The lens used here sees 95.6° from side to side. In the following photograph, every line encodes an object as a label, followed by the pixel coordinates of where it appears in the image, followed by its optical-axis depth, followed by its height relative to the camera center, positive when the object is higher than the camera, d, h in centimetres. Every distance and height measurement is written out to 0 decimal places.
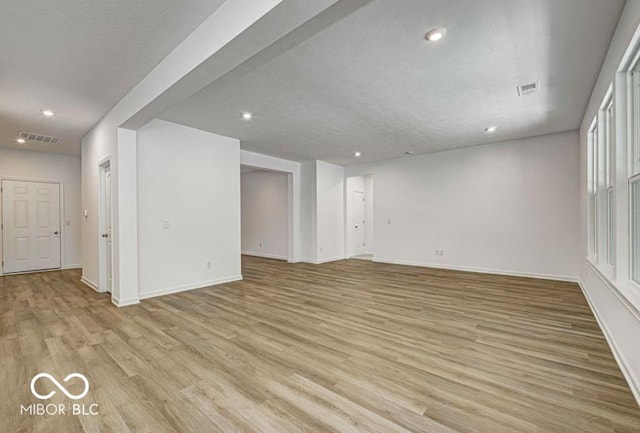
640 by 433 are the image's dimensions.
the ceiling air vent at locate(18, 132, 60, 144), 516 +152
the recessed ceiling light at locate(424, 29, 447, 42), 234 +148
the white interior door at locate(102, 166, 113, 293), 471 -18
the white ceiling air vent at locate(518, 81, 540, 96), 330 +146
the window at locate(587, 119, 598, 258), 363 +31
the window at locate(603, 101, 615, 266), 290 +37
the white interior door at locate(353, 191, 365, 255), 915 -23
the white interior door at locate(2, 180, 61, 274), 612 -14
